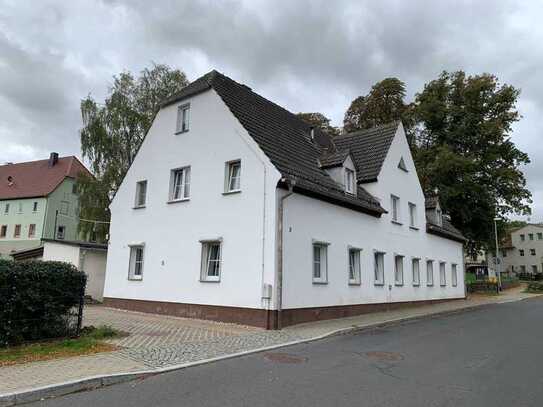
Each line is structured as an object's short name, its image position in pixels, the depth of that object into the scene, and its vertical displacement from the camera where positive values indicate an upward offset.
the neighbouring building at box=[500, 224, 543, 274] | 85.81 +7.90
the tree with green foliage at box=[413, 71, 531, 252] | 33.44 +10.55
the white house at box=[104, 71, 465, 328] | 13.95 +2.37
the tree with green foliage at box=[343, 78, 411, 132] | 35.84 +14.73
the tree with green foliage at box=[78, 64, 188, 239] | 30.22 +10.38
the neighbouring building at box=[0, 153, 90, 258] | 51.94 +8.70
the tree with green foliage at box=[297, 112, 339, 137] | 35.56 +13.31
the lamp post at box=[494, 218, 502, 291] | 35.43 +4.58
